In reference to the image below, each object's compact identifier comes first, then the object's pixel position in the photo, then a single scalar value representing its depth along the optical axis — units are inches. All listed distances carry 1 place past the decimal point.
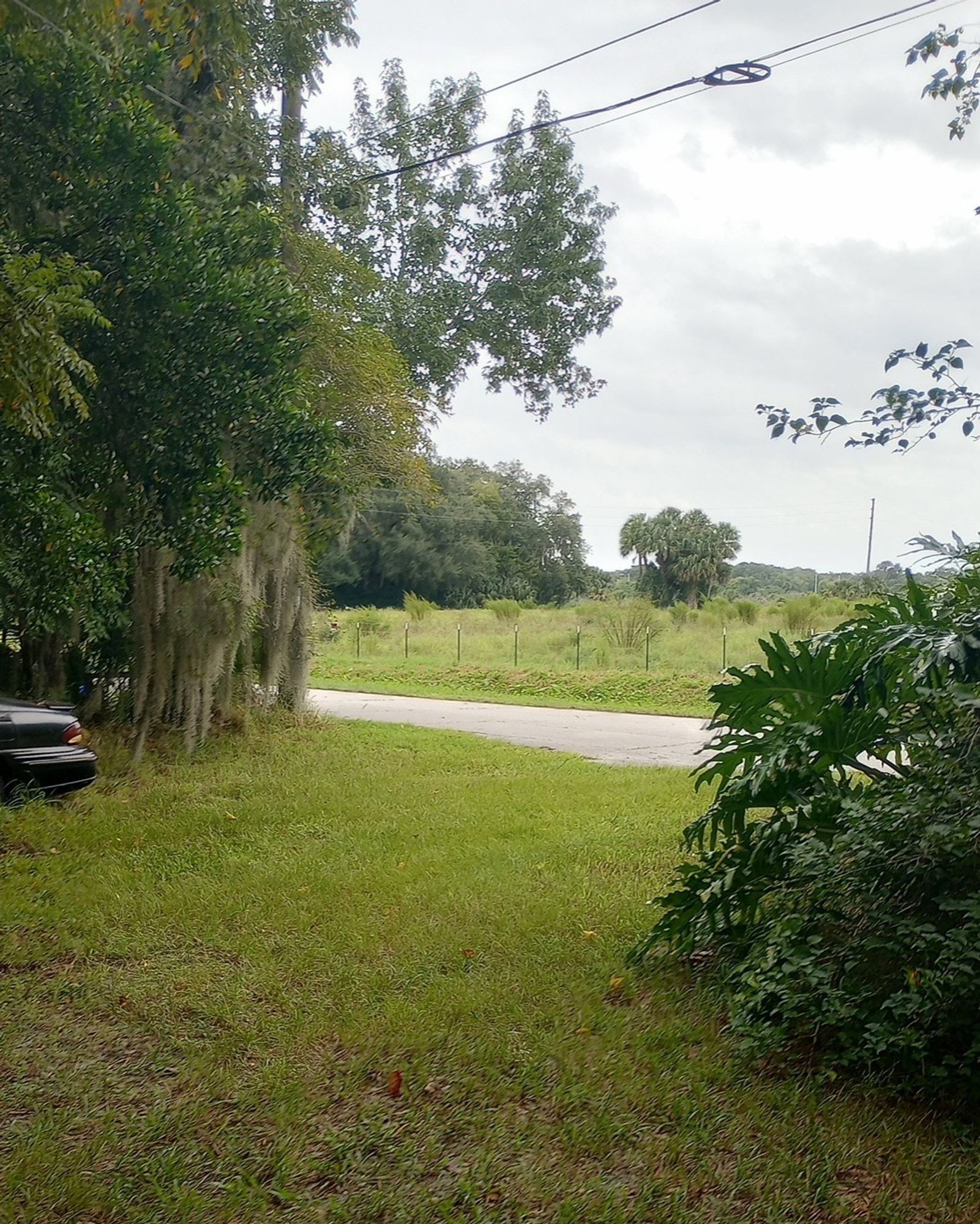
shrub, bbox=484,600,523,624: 1186.0
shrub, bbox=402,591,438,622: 1228.5
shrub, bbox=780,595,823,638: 873.5
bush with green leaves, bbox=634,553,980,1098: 127.1
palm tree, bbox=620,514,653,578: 1743.4
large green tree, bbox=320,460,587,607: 1823.3
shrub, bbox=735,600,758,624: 1026.1
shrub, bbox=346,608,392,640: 1132.0
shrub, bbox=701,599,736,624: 1008.9
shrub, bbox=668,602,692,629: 989.8
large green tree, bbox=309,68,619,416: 642.2
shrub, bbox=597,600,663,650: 880.3
